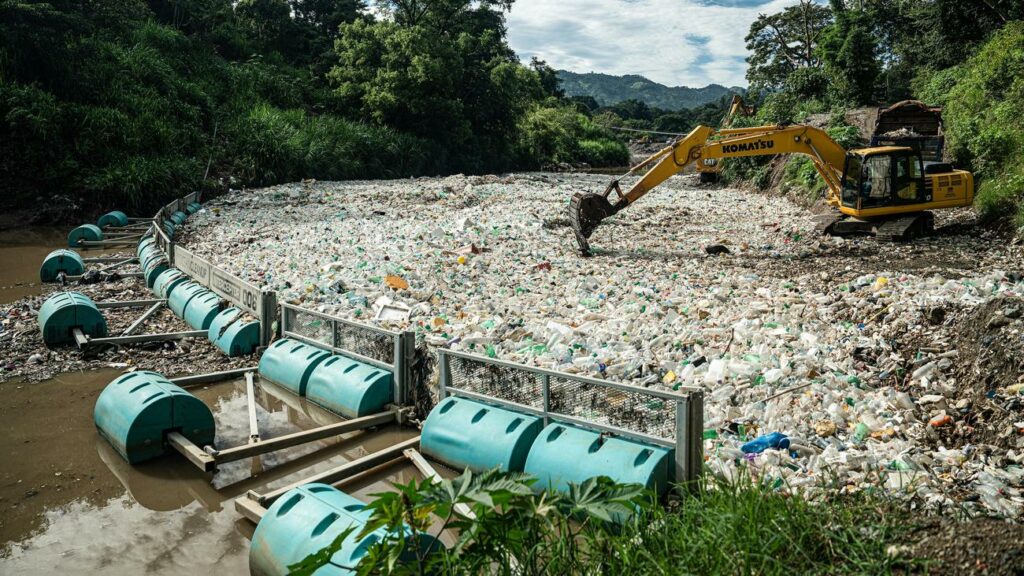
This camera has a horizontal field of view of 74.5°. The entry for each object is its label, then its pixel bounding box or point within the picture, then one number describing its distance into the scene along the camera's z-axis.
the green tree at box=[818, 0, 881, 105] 21.06
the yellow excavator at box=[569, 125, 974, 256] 10.23
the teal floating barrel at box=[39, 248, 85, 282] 10.03
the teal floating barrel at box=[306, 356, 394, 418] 5.30
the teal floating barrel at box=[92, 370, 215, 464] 4.55
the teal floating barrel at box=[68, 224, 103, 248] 13.20
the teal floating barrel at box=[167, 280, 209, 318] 8.11
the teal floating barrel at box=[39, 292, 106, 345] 6.92
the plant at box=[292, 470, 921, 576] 2.06
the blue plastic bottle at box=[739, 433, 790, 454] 4.14
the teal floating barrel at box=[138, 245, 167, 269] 10.47
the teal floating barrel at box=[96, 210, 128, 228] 14.73
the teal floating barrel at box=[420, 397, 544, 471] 4.12
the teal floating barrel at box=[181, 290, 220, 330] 7.55
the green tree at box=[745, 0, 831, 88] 35.44
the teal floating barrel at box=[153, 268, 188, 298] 8.92
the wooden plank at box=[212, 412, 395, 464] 4.50
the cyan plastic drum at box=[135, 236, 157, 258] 11.20
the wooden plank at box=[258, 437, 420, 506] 4.03
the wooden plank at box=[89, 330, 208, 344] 7.00
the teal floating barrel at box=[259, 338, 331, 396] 5.82
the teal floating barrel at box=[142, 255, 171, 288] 9.82
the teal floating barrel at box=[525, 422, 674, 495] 3.54
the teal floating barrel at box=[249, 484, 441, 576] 2.85
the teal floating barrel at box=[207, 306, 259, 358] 6.88
